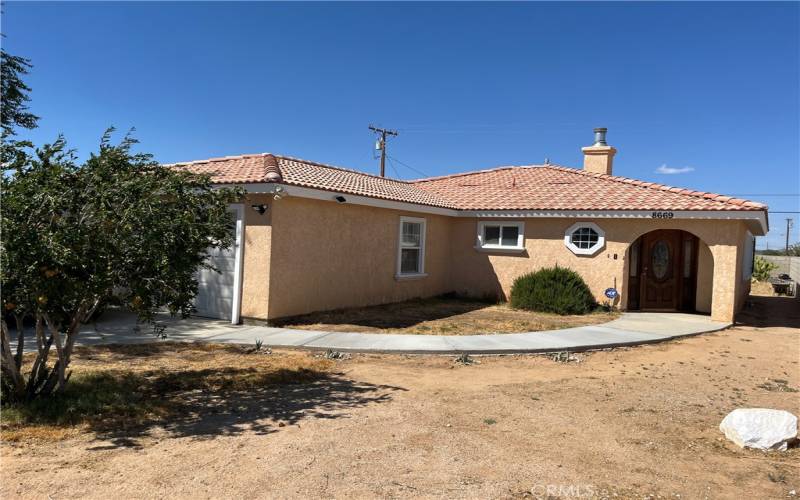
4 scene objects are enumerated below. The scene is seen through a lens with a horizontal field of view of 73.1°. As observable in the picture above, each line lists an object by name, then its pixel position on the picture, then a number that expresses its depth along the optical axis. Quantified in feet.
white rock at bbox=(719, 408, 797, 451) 16.15
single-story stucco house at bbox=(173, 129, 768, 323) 35.63
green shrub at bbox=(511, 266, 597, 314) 45.32
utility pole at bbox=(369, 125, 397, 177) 114.11
